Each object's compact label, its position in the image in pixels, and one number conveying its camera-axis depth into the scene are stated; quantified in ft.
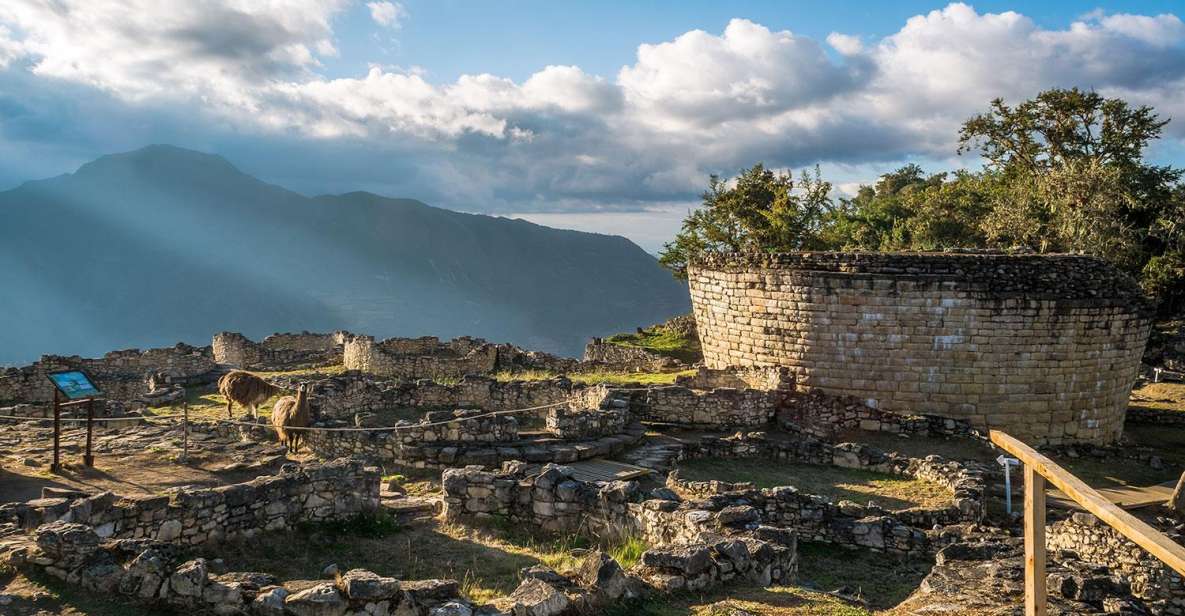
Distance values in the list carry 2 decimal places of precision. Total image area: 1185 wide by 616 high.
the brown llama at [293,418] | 50.34
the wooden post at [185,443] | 47.29
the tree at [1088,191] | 113.50
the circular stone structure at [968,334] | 61.46
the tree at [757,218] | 120.98
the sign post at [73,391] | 44.21
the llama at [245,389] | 60.70
